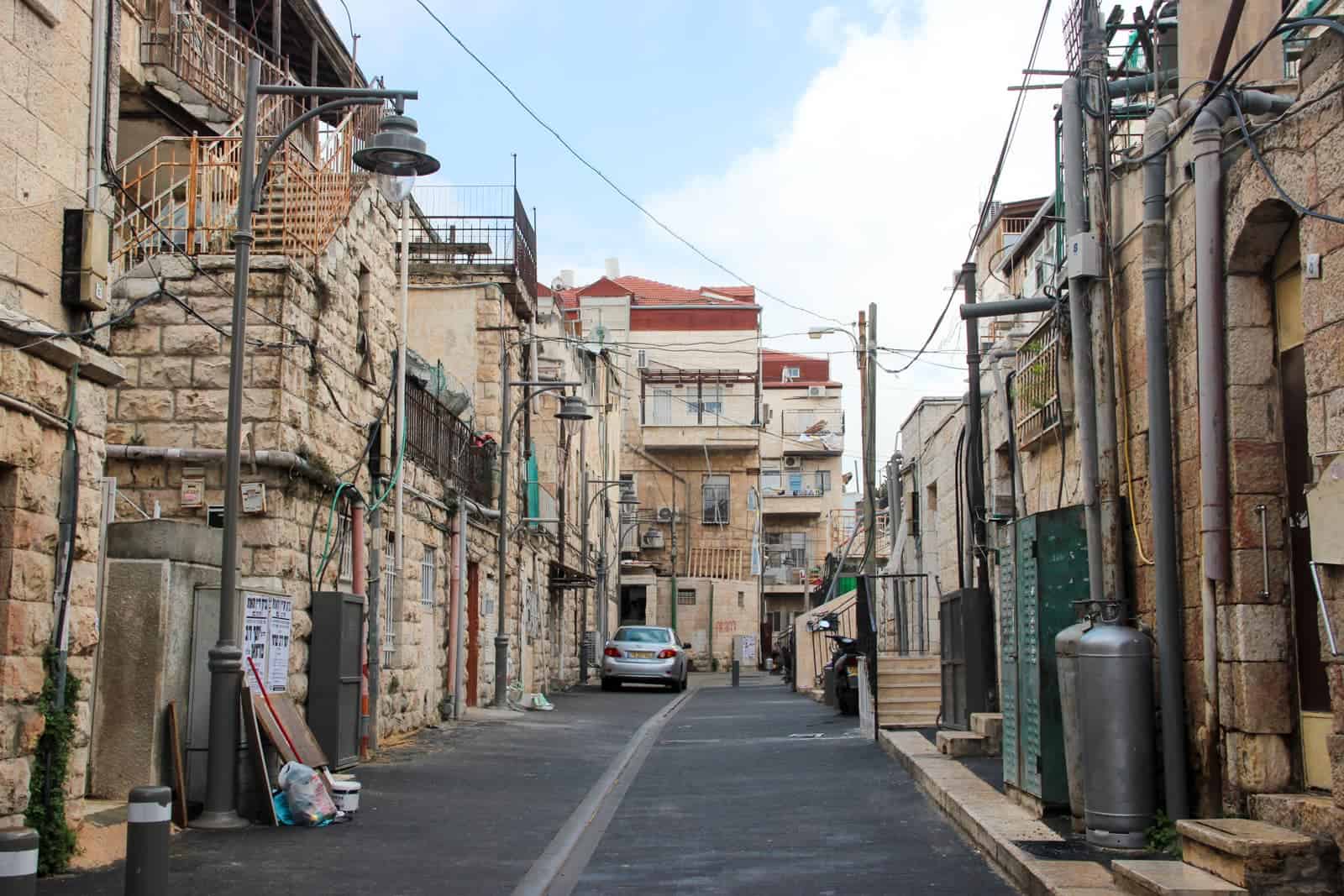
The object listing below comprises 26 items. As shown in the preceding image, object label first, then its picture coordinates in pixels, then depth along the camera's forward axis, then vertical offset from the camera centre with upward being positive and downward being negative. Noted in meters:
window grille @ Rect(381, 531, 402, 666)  16.38 +0.21
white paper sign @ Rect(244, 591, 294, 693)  11.45 -0.13
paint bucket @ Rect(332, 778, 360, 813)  10.24 -1.27
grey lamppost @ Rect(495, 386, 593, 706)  22.62 +0.83
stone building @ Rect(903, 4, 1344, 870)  6.58 +0.93
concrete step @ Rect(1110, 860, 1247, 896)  6.14 -1.19
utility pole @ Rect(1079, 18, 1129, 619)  9.12 +1.73
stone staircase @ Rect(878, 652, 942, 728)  17.81 -0.95
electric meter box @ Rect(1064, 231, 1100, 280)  9.29 +2.37
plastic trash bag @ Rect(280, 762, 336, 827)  9.90 -1.24
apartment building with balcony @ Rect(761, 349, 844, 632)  63.69 +5.84
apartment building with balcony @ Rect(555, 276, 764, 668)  53.72 +5.86
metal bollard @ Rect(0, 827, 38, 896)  4.52 -0.77
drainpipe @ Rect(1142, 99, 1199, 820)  7.91 +0.66
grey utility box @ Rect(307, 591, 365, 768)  12.56 -0.51
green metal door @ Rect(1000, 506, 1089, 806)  8.97 -0.10
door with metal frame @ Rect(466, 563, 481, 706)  22.33 -0.18
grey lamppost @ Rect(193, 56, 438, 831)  9.70 +0.92
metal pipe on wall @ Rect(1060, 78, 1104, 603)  9.16 +1.96
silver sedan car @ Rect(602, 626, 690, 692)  31.03 -0.92
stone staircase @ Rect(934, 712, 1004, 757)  13.31 -1.16
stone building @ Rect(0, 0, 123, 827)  7.69 +1.54
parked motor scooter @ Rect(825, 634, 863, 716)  21.36 -0.89
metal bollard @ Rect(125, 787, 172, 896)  5.49 -0.87
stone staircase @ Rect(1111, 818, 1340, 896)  6.22 -1.14
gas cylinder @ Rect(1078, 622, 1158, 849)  7.97 -0.69
